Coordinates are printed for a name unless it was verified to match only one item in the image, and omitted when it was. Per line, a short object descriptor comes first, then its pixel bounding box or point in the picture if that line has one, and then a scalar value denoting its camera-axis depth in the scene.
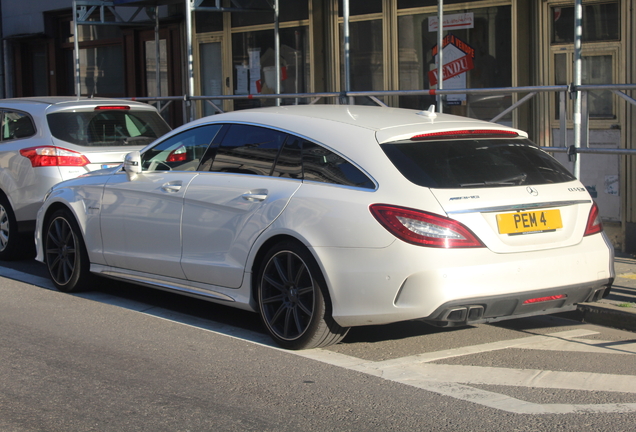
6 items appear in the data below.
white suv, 9.14
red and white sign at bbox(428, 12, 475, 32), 11.70
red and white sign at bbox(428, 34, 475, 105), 11.82
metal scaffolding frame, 8.30
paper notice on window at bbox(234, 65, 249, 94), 15.25
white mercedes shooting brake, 5.19
